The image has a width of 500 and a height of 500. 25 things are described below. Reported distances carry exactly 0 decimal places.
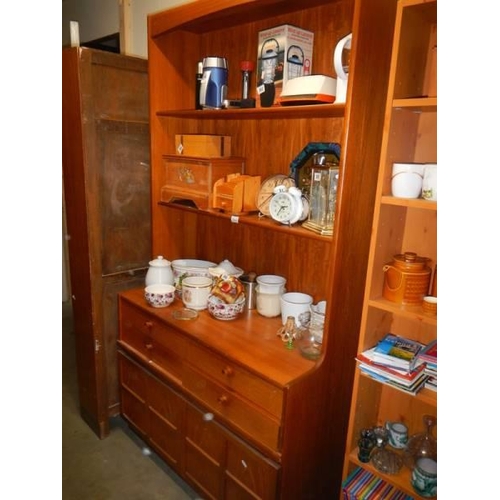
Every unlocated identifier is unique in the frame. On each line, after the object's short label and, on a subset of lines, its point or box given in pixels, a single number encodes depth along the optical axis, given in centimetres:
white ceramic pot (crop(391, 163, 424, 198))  131
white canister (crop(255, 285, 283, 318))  185
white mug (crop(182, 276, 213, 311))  193
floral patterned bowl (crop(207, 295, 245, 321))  181
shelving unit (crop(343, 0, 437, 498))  128
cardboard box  158
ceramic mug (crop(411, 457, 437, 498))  138
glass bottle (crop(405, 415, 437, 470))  151
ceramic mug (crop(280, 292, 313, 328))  174
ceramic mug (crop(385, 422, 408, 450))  161
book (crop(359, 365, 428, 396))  137
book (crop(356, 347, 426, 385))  137
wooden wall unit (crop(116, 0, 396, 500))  142
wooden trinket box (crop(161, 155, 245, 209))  188
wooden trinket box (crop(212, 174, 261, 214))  179
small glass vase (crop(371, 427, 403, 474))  152
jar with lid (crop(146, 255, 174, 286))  207
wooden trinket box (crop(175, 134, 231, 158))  194
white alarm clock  157
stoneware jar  139
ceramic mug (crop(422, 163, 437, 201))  125
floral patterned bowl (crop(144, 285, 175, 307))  196
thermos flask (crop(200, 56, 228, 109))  180
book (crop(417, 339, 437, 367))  140
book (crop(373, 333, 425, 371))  140
